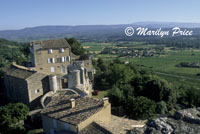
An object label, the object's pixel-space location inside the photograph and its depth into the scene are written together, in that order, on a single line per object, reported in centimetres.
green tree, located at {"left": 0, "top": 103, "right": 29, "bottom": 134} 2244
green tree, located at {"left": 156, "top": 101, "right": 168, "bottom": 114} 3197
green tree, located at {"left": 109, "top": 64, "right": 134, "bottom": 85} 4491
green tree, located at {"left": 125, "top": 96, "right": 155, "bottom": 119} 2742
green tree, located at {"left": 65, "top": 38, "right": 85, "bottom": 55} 5668
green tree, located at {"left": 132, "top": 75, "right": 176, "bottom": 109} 3678
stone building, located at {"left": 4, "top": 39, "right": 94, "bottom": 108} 3014
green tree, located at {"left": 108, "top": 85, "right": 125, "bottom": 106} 3153
